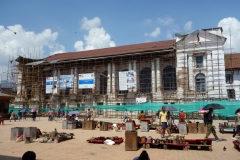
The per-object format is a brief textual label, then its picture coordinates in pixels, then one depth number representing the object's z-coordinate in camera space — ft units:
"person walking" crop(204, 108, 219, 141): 36.11
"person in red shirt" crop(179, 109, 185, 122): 57.21
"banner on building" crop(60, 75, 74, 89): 117.29
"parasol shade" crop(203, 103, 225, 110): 39.53
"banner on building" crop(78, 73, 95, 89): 110.73
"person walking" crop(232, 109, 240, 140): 35.17
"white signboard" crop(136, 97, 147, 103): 104.21
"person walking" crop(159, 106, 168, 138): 41.29
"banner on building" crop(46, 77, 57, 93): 121.67
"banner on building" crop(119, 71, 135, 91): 105.50
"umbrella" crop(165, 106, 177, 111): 59.16
